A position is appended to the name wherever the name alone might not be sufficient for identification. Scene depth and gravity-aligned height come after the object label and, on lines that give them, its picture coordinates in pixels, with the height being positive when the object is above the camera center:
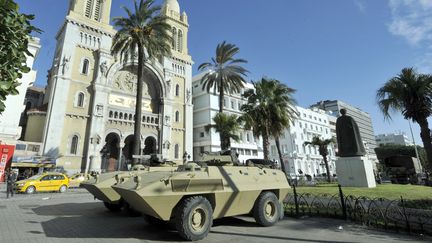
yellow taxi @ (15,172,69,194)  18.52 +0.37
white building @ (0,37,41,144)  25.42 +7.31
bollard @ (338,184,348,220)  7.93 -0.90
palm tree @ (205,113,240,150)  28.09 +6.42
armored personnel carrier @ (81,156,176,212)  9.20 +0.14
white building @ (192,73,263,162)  45.08 +11.25
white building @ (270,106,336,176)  56.48 +8.63
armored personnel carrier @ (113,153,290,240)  5.88 -0.25
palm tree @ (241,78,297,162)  24.62 +7.18
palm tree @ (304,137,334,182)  35.85 +5.45
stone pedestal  15.83 +0.62
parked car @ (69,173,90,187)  25.43 +0.85
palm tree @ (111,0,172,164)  21.22 +13.29
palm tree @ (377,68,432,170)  15.40 +5.13
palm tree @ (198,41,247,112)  28.06 +12.83
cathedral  29.81 +11.31
